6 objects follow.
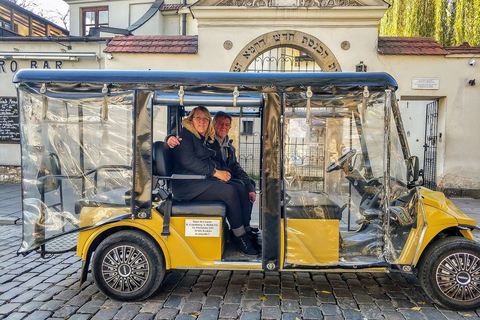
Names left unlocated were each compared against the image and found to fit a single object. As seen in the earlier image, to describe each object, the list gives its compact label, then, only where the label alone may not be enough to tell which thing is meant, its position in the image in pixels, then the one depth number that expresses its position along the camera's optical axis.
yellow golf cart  3.64
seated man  4.70
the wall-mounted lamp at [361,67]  9.40
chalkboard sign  11.55
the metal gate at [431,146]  10.24
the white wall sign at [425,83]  9.52
